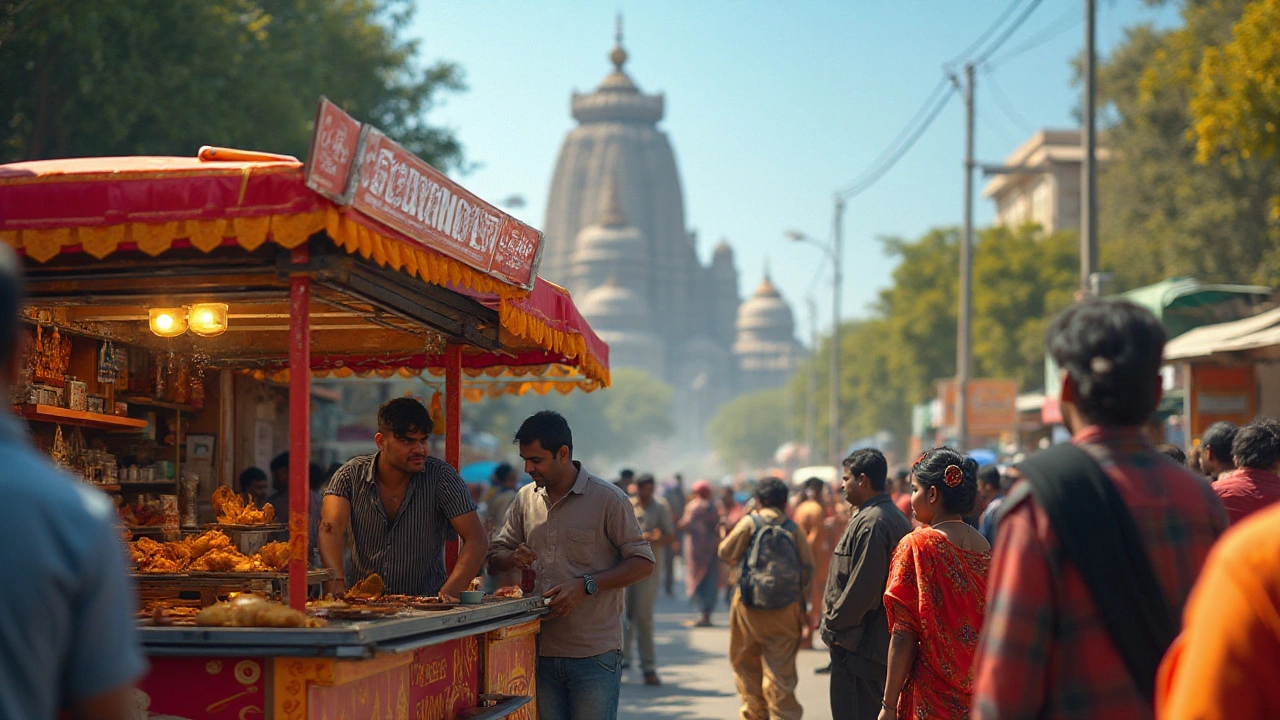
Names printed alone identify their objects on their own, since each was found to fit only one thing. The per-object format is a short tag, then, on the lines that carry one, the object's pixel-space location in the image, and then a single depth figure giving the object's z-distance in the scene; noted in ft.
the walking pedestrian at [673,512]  75.41
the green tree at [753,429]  408.67
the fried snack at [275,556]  23.35
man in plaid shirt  9.71
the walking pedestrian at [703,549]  63.77
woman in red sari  17.30
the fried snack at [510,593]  21.07
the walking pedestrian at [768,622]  30.71
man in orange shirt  7.57
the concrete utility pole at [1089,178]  51.29
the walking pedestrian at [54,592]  7.66
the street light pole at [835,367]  143.74
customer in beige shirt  20.72
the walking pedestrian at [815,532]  46.78
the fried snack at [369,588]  19.88
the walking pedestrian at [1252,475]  21.25
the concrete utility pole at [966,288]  82.12
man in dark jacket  22.52
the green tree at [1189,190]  91.15
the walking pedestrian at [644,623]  43.47
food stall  14.98
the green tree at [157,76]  50.24
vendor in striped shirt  20.84
